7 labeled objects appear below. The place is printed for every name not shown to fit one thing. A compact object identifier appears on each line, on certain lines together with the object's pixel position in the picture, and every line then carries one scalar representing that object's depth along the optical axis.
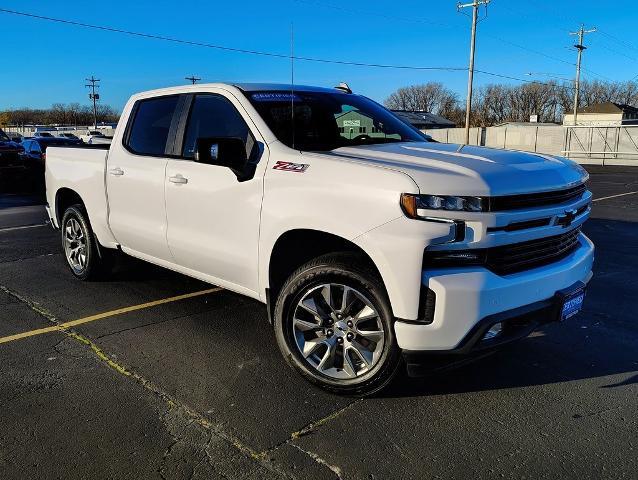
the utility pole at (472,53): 36.12
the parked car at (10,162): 18.25
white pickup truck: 2.91
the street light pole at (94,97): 92.94
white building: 85.06
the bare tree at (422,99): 119.19
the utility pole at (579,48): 50.91
